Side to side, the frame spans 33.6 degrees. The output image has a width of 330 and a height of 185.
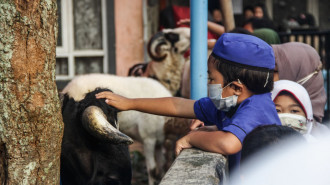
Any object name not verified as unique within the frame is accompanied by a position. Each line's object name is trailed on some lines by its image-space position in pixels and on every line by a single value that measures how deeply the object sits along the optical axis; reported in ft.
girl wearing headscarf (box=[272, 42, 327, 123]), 13.48
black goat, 10.82
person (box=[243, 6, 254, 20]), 30.78
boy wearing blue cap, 9.12
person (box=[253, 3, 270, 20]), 29.18
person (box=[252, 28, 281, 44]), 16.61
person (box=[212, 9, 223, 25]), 29.94
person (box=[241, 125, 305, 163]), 6.04
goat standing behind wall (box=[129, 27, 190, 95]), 20.16
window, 29.58
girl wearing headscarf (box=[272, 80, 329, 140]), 11.39
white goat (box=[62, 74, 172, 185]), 17.08
